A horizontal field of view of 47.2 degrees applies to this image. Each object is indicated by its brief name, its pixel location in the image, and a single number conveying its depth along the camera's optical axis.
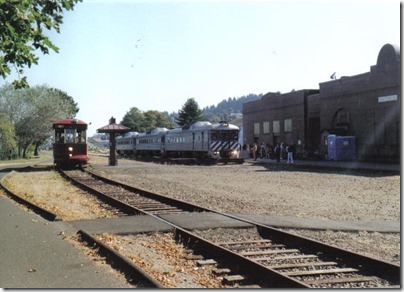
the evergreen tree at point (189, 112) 92.69
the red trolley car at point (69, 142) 28.72
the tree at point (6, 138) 53.12
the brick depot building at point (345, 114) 36.00
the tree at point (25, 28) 9.21
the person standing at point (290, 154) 36.53
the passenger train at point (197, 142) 37.16
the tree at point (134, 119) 136.38
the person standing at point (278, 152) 37.54
